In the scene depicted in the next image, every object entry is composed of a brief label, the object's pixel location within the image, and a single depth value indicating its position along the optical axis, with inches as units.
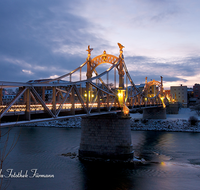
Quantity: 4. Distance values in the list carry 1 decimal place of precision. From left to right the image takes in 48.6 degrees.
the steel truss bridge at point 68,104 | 530.6
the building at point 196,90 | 4980.8
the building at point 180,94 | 4814.5
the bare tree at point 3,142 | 1250.0
